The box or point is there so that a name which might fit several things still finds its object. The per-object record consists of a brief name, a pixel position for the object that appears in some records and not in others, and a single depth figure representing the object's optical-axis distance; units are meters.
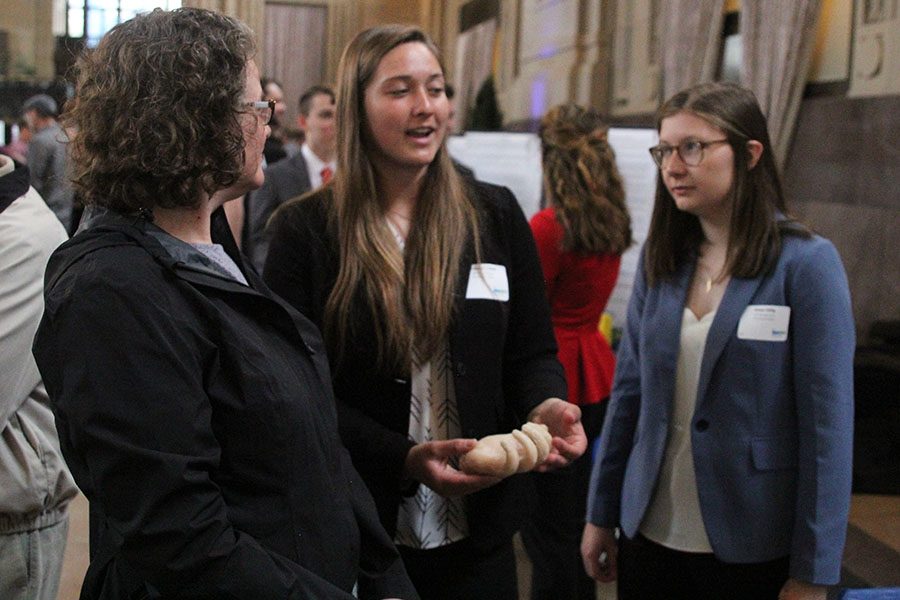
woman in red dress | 3.89
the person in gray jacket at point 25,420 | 2.05
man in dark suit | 5.05
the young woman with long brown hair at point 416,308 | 2.21
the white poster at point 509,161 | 6.07
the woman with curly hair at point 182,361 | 1.30
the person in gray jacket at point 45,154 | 7.72
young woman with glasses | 2.21
